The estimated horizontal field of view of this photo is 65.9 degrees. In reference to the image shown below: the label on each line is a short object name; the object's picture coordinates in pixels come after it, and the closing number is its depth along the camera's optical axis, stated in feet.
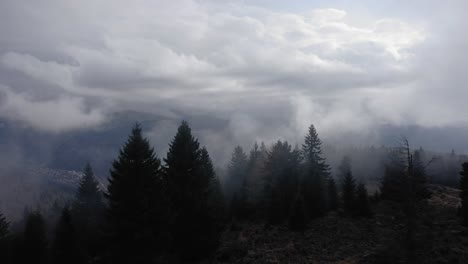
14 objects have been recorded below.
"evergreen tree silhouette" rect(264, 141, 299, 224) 170.81
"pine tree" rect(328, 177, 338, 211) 214.07
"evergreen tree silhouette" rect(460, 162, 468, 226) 142.31
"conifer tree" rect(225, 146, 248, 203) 255.31
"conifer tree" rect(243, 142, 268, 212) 200.23
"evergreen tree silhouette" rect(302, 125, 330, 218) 178.50
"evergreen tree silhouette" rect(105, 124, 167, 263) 84.12
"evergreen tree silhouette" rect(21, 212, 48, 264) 154.81
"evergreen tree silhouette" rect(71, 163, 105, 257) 190.39
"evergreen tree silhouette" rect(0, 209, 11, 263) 177.37
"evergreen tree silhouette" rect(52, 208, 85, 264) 130.21
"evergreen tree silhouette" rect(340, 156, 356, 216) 182.91
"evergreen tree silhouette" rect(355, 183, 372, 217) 178.19
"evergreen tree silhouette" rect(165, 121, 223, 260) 100.94
